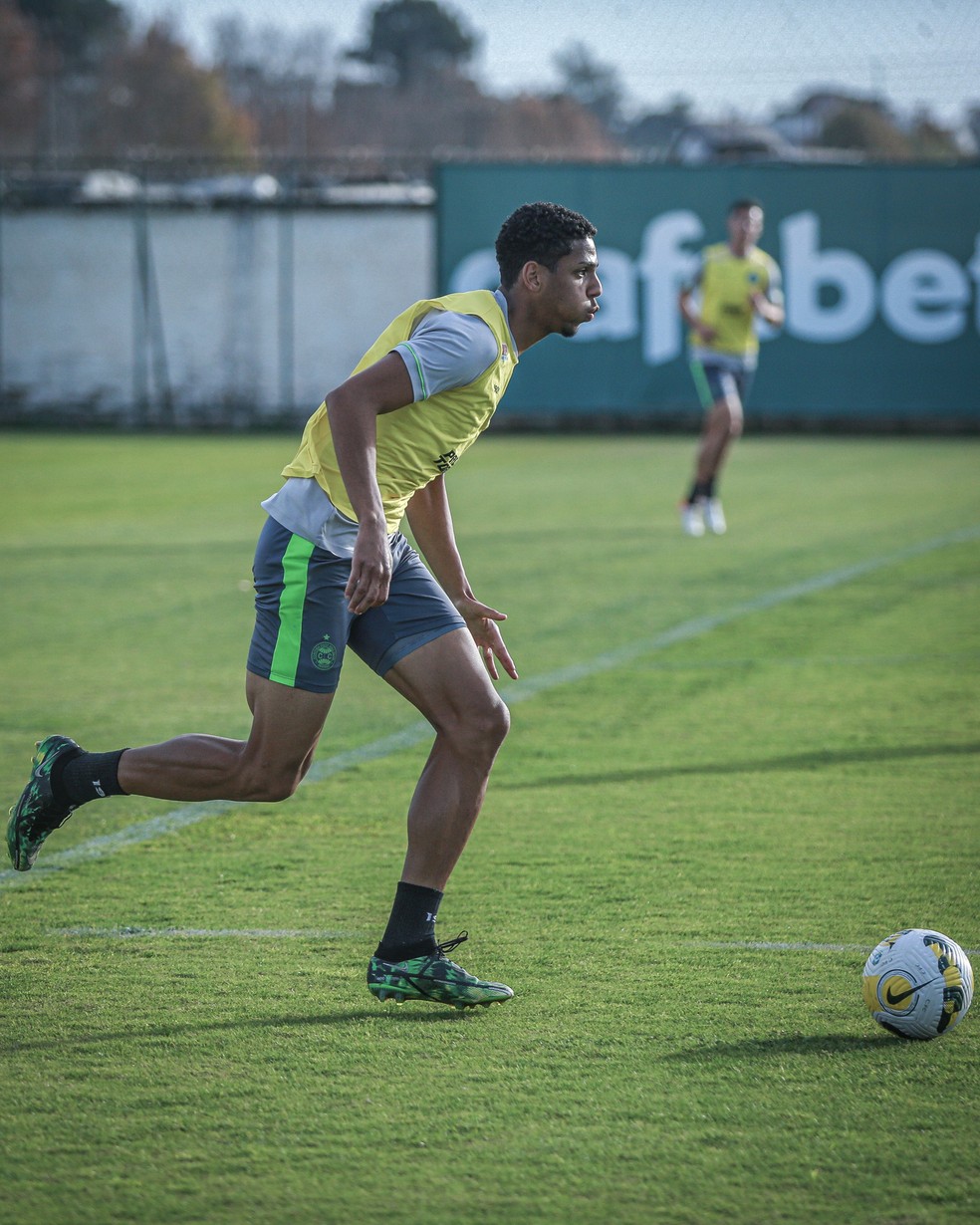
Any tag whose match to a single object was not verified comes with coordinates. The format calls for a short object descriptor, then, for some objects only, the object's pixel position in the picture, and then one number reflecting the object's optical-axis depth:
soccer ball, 7.70
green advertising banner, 49.84
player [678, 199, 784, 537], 28.47
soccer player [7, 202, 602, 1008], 8.37
